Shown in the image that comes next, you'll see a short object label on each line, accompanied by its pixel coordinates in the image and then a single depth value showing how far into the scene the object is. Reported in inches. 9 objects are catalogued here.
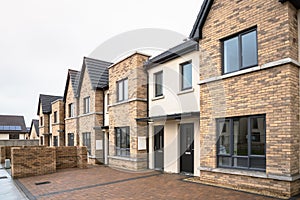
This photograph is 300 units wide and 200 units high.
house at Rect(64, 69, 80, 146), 755.2
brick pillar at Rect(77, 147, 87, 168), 537.2
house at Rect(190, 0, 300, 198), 252.8
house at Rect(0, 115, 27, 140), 1729.8
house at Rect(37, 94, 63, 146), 1064.3
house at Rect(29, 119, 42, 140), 1373.0
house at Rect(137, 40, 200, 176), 385.1
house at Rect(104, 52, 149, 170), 475.8
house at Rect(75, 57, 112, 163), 629.9
